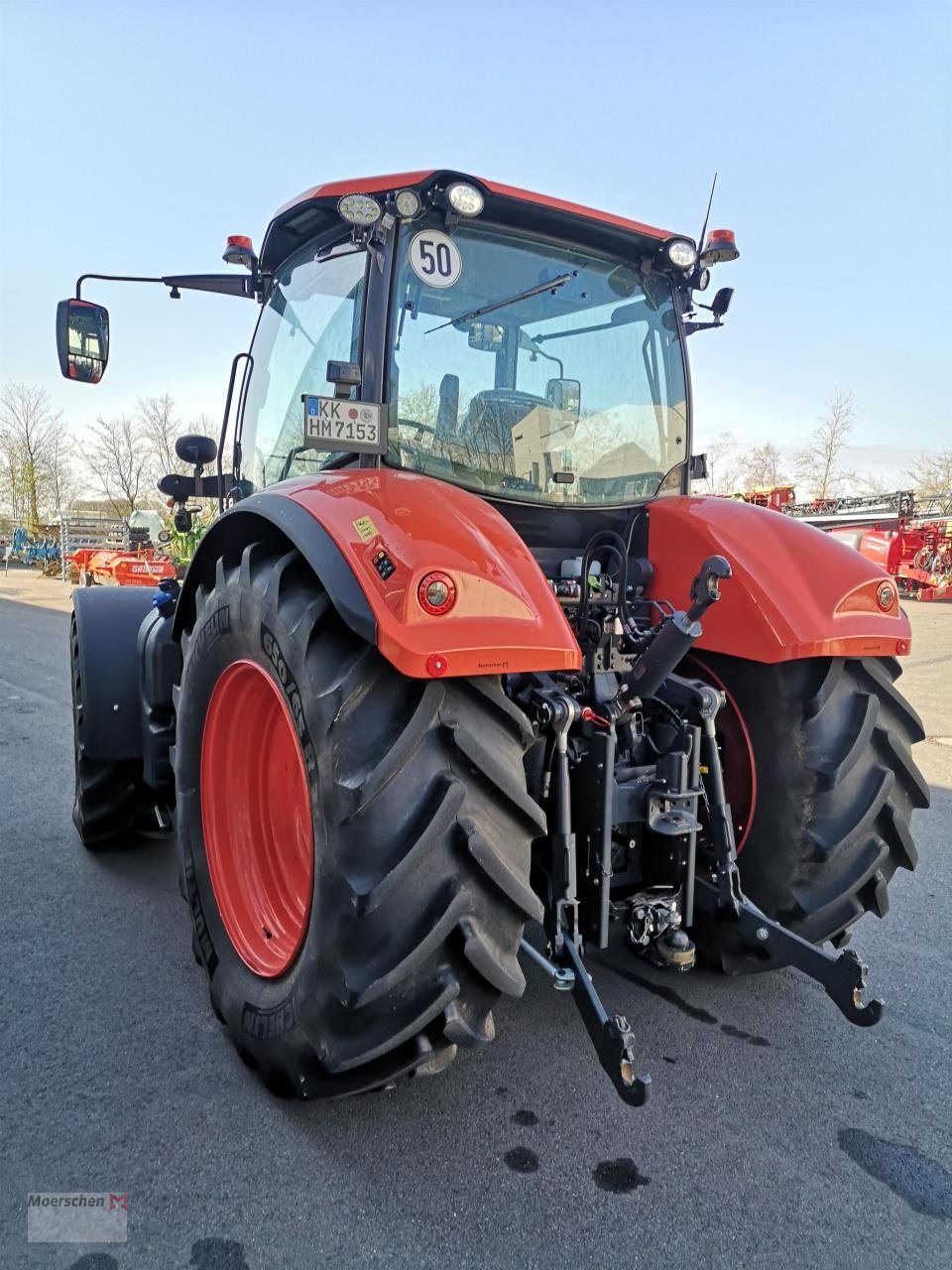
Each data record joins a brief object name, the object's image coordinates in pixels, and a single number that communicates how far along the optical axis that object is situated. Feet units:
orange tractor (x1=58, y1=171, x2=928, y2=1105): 5.77
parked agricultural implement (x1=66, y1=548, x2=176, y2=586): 47.75
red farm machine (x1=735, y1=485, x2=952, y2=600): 53.98
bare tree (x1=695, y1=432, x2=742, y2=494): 120.80
